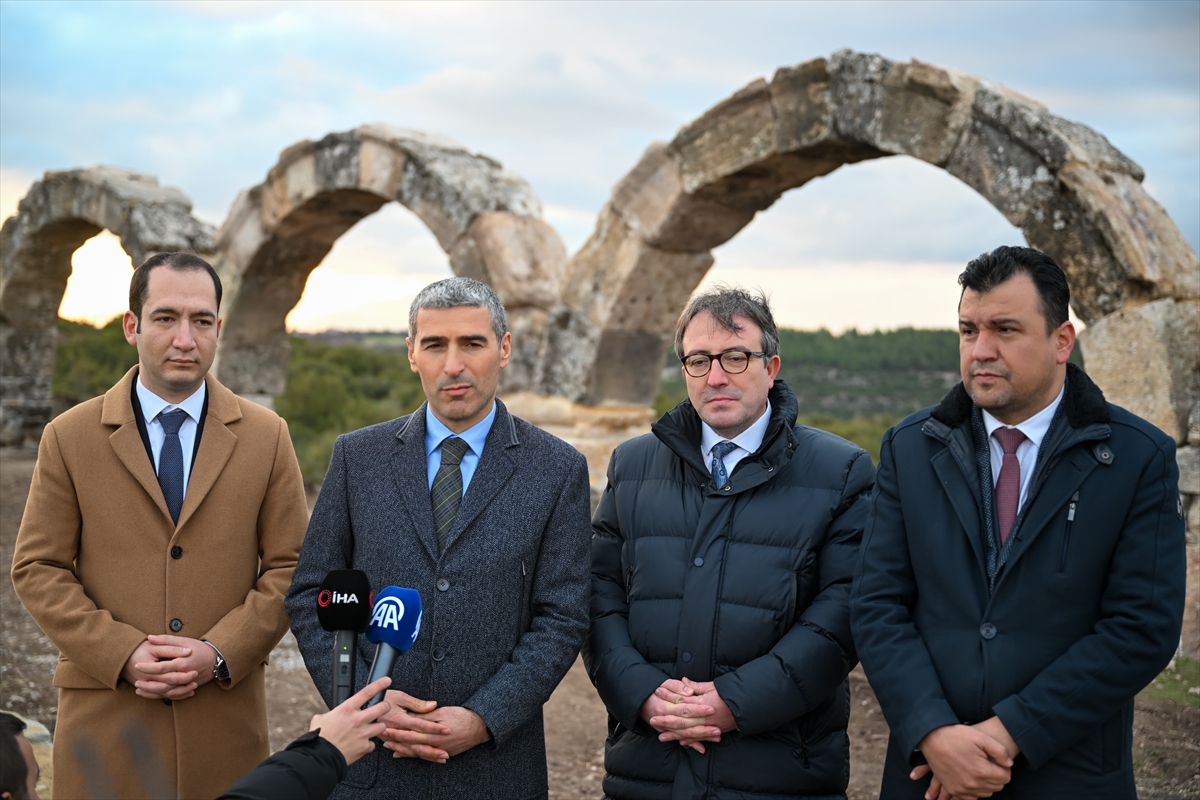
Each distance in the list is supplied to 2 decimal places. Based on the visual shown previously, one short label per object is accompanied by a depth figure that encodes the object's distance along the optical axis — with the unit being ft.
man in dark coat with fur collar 6.53
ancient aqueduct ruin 14.39
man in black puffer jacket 7.32
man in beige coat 7.75
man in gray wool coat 7.15
